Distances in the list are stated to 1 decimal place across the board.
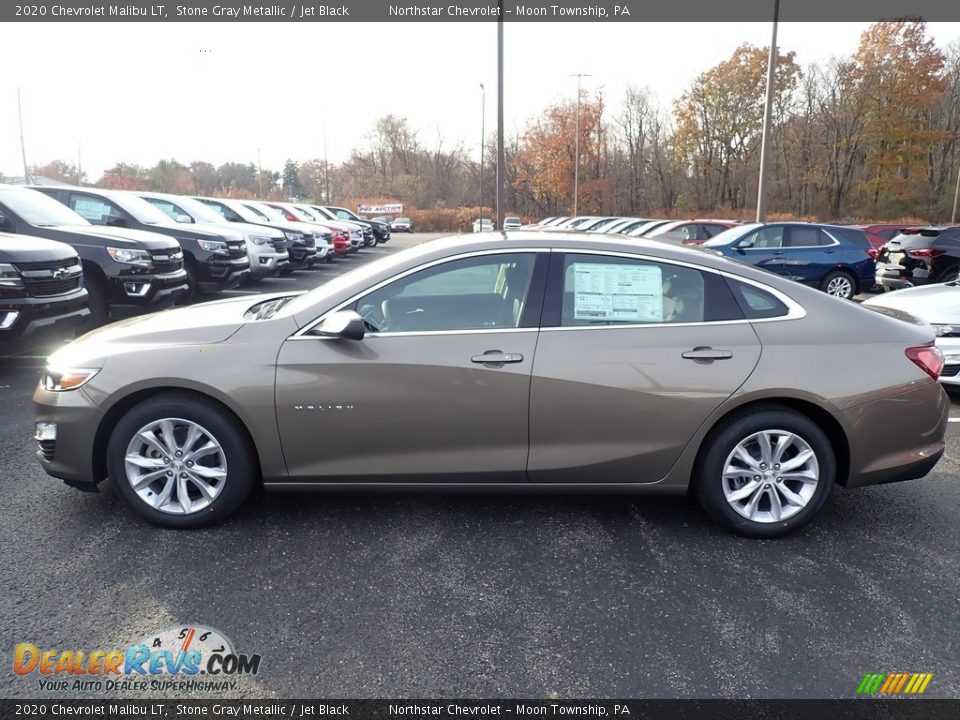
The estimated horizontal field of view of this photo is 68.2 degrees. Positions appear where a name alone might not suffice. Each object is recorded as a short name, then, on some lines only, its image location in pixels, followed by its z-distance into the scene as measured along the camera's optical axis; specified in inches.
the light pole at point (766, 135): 620.1
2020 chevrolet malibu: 136.3
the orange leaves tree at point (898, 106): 1689.2
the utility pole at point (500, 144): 727.7
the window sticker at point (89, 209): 419.5
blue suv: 517.7
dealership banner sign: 2733.8
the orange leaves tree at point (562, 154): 2363.4
